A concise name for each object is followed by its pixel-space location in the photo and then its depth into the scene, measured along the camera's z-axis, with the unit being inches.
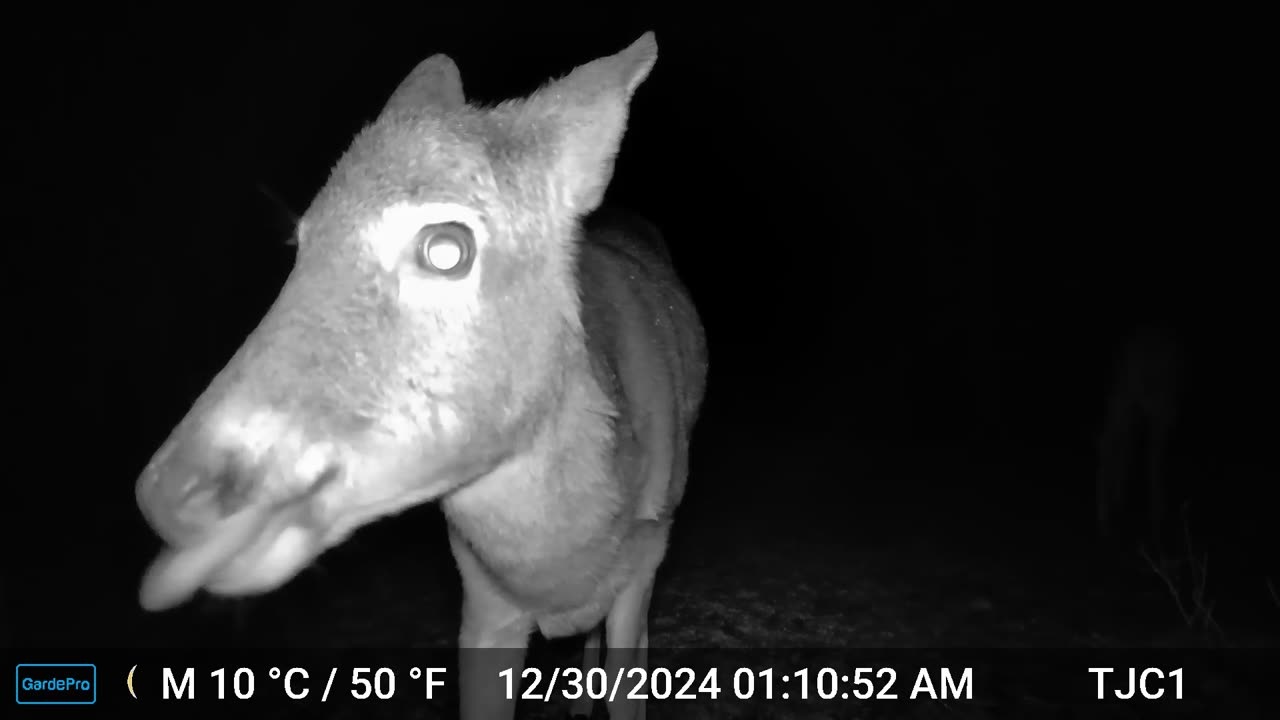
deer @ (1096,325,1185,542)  64.1
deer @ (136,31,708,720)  19.0
